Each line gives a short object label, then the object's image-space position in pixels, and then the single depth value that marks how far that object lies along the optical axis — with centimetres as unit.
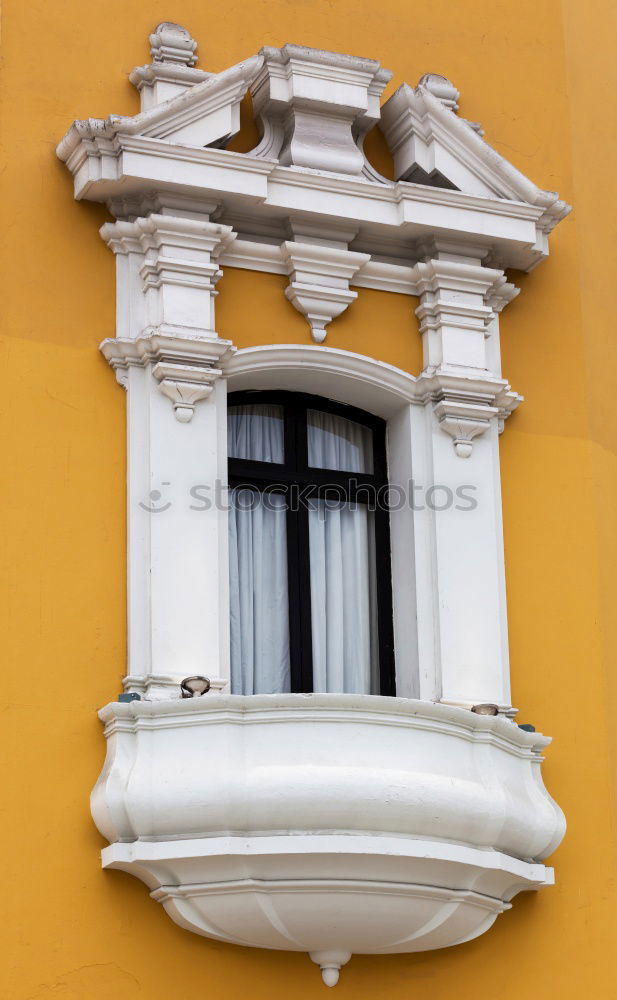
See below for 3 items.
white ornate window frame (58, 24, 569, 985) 1116
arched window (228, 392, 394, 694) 1172
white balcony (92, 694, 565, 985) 1012
